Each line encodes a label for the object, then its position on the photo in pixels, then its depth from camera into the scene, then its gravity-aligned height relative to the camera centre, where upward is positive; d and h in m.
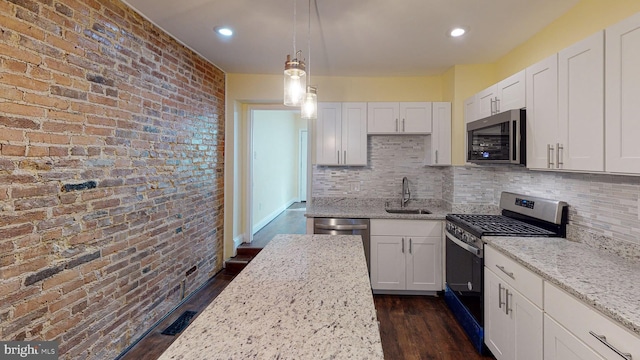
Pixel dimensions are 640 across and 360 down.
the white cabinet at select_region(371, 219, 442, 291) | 3.08 -0.83
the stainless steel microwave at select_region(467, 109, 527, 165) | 2.18 +0.33
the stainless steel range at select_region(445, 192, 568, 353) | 2.16 -0.45
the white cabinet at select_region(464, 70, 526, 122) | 2.22 +0.70
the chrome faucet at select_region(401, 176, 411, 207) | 3.61 -0.18
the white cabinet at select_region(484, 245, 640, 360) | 1.14 -0.70
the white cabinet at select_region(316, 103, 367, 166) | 3.47 +0.53
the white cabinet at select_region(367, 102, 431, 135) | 3.39 +0.72
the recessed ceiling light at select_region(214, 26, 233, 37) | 2.45 +1.26
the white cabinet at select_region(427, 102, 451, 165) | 3.35 +0.51
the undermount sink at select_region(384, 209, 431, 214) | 3.45 -0.40
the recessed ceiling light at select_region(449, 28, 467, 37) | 2.41 +1.24
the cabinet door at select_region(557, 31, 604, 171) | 1.53 +0.42
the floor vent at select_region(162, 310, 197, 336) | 2.44 -1.30
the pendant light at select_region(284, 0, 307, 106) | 1.45 +0.49
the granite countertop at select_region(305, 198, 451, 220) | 3.10 -0.38
